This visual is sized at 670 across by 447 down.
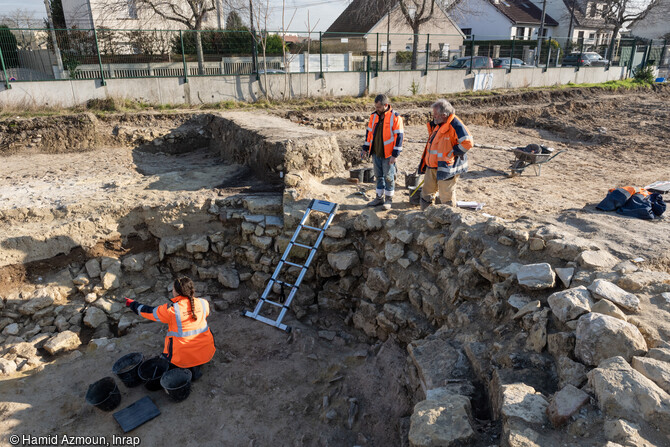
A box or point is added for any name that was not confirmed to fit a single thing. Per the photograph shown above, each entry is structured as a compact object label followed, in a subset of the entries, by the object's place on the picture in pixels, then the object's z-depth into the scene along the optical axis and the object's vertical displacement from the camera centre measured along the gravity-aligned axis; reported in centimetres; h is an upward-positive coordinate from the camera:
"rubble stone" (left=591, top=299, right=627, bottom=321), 313 -167
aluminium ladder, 549 -239
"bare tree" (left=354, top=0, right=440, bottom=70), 1953 +354
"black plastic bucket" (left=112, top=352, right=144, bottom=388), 459 -299
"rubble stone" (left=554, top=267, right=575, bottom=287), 371 -170
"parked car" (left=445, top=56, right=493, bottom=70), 2045 +32
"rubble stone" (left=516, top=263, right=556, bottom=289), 375 -172
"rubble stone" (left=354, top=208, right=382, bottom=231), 575 -189
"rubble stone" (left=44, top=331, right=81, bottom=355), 525 -309
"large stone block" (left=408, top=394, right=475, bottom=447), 265 -211
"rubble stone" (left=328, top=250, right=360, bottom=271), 580 -239
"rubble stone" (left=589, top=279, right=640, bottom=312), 327 -166
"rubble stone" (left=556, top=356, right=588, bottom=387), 287 -195
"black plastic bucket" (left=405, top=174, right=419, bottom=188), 706 -171
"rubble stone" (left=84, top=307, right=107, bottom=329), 570 -302
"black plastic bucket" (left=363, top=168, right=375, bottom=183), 739 -168
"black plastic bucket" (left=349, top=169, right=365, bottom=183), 734 -164
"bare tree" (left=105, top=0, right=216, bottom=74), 1870 +279
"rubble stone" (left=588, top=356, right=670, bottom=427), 237 -176
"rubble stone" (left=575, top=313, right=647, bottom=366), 285 -173
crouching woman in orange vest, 447 -250
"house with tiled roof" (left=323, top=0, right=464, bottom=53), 1856 +292
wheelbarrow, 872 -176
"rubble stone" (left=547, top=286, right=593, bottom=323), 322 -169
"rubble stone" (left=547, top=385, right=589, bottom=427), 251 -187
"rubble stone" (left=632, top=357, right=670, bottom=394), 255 -174
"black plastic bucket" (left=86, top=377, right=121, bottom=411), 427 -300
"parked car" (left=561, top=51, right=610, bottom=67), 2428 +42
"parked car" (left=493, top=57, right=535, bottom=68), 2203 +30
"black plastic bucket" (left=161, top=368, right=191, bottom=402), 435 -298
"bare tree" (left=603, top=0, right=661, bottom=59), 3269 +396
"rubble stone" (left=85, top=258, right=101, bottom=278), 605 -254
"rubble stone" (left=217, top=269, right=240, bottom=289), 634 -284
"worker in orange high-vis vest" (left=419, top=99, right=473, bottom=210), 538 -103
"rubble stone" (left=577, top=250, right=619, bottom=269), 386 -164
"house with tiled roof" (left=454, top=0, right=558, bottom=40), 3525 +394
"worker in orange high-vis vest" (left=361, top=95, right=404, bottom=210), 588 -98
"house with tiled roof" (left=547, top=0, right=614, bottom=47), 3800 +395
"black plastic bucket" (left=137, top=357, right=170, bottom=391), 454 -297
